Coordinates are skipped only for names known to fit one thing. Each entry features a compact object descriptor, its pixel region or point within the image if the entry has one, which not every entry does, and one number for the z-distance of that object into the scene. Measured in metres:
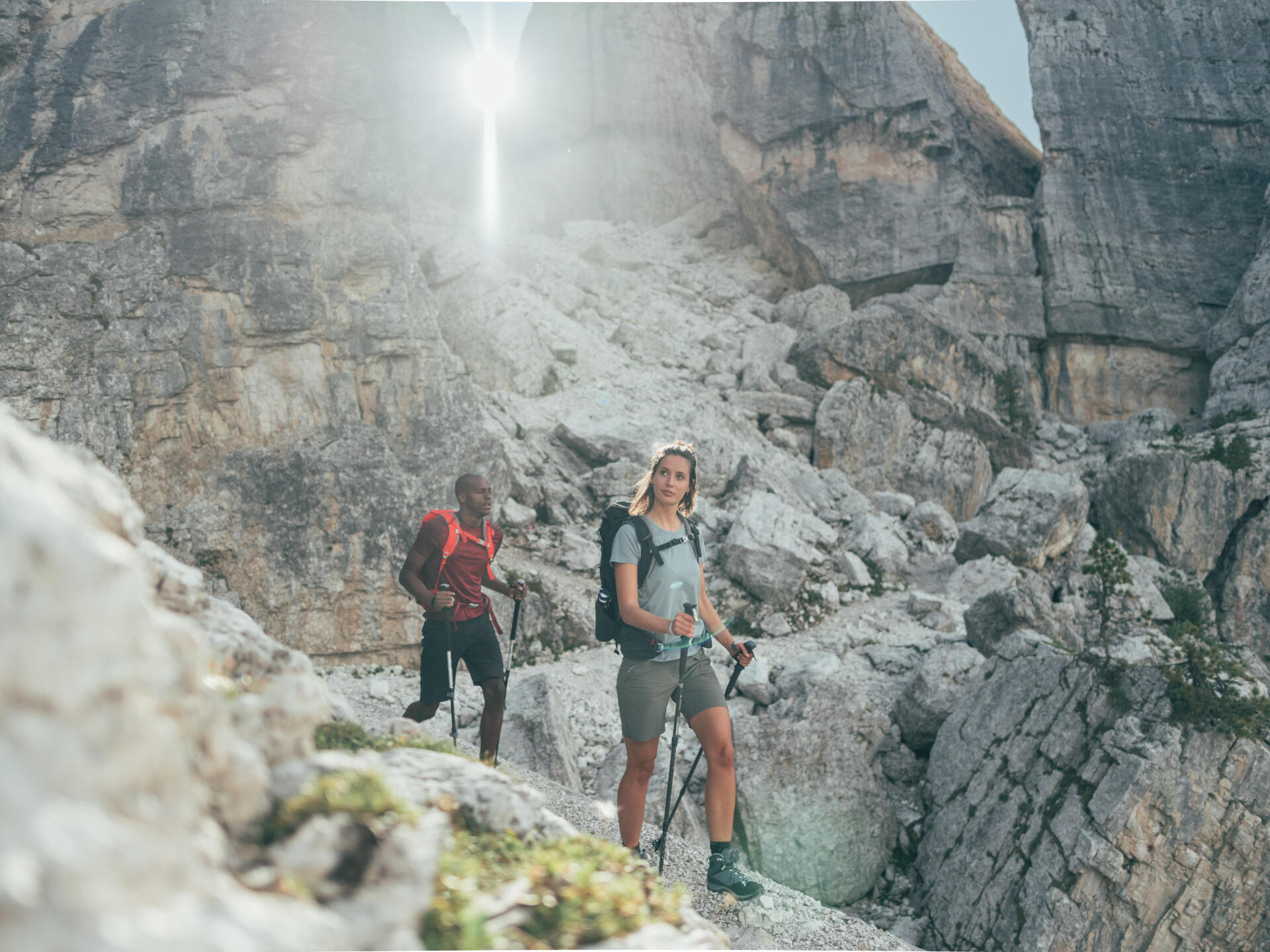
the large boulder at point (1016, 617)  10.23
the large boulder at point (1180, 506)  18.22
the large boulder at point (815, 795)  7.51
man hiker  6.09
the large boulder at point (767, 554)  13.24
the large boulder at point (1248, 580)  17.84
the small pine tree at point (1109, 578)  11.23
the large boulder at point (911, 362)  21.52
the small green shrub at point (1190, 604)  15.84
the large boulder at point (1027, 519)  14.97
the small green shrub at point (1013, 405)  23.97
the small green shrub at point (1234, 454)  18.53
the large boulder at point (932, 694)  8.63
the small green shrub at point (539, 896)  2.10
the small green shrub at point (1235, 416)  21.45
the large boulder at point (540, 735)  8.04
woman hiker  4.43
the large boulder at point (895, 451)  19.91
